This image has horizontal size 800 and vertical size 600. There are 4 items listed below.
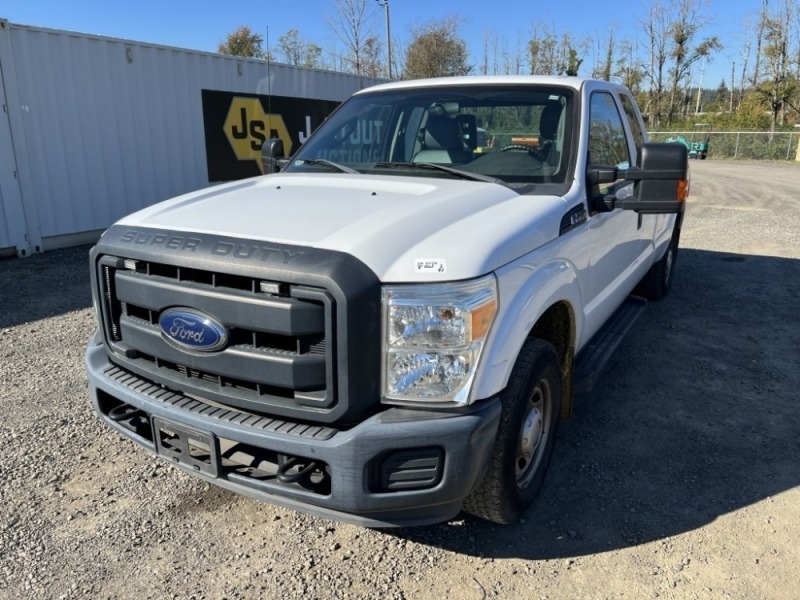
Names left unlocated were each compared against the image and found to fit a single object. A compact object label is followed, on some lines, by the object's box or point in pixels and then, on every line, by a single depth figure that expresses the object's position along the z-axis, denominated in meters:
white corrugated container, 8.26
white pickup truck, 2.17
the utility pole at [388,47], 27.24
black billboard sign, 10.91
